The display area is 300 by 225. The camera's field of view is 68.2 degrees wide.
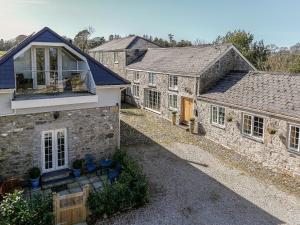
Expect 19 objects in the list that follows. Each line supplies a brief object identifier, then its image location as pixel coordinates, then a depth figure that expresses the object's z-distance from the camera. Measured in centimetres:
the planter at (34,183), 1090
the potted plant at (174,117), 2146
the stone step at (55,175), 1127
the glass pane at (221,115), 1692
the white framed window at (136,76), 2681
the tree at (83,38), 5778
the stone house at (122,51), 2931
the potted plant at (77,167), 1183
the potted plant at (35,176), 1091
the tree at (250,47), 3436
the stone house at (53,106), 1071
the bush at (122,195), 940
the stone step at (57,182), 1101
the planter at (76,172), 1182
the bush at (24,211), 807
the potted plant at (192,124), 1913
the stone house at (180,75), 1929
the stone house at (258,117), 1288
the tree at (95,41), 5672
